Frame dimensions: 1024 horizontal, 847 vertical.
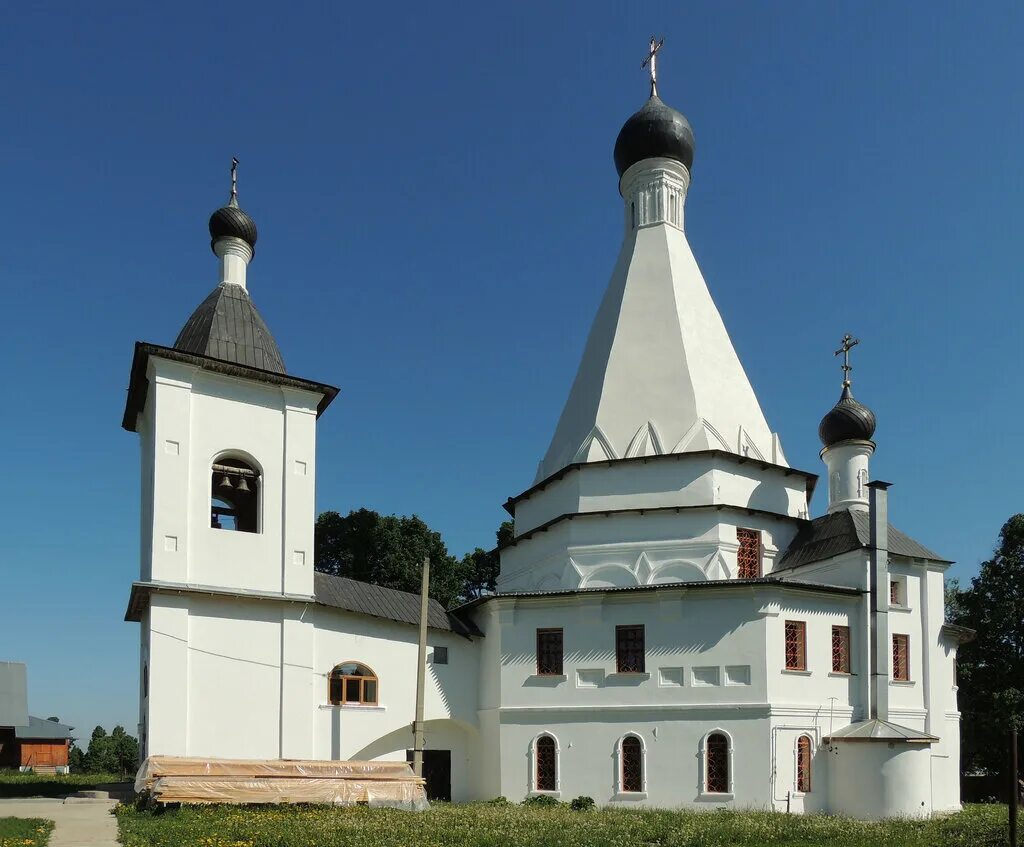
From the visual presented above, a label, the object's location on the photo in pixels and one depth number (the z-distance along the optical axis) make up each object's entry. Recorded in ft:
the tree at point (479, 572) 144.87
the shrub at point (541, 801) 63.96
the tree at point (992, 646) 100.27
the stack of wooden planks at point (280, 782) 51.06
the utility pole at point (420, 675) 61.62
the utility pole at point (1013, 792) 29.28
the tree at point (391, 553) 135.13
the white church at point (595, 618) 61.57
